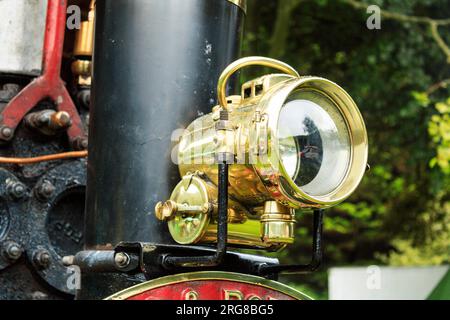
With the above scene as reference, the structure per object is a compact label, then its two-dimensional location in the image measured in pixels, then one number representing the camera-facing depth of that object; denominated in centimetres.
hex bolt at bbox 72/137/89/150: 276
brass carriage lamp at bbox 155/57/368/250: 185
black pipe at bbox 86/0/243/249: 213
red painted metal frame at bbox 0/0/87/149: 269
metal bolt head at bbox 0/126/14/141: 260
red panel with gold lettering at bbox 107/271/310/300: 190
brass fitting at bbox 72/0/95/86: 285
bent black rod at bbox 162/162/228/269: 189
